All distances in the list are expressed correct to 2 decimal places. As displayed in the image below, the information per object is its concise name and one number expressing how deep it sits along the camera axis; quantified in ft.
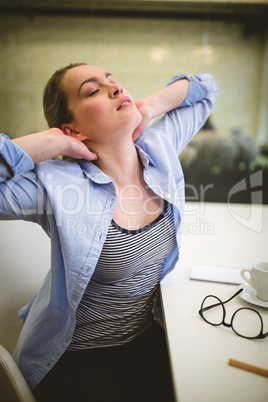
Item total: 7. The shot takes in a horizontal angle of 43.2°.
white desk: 1.98
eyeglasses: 2.54
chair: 2.92
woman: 3.11
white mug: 2.91
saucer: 2.89
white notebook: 3.54
